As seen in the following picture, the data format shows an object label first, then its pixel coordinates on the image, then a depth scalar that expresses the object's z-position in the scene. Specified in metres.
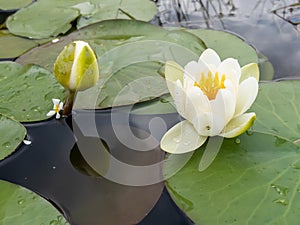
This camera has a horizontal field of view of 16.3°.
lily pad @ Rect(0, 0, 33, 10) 1.14
